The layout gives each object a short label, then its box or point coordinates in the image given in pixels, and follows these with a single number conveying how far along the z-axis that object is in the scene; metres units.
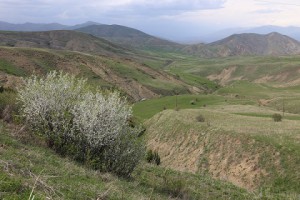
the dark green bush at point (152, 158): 29.43
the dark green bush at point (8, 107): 21.69
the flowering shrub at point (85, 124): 17.14
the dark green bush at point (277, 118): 41.03
